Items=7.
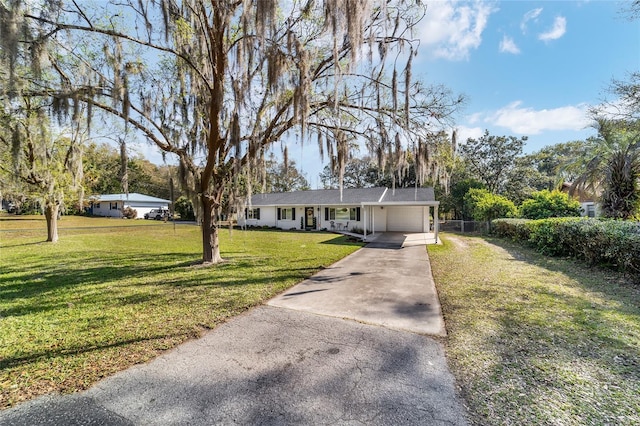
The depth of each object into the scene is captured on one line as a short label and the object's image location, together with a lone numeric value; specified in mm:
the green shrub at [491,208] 16500
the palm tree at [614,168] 8883
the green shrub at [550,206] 13820
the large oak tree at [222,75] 4672
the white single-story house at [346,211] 18469
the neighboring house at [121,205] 34656
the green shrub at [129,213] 33500
